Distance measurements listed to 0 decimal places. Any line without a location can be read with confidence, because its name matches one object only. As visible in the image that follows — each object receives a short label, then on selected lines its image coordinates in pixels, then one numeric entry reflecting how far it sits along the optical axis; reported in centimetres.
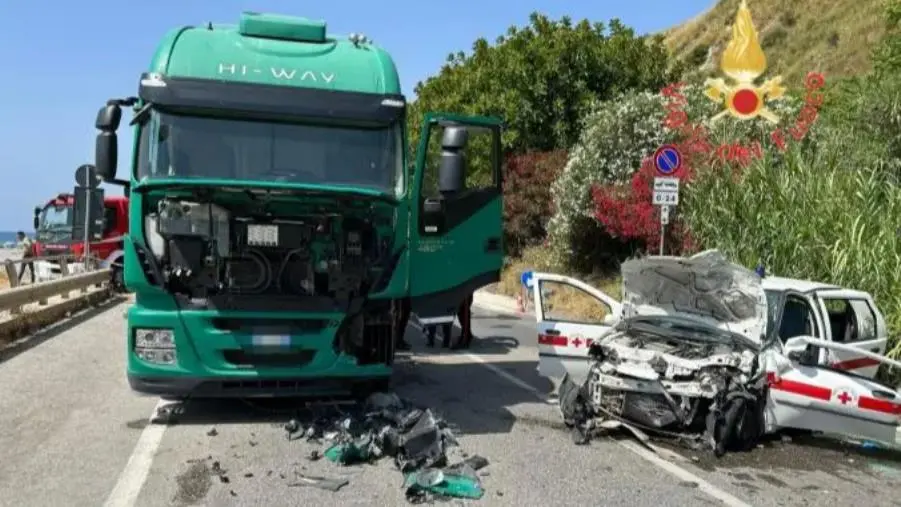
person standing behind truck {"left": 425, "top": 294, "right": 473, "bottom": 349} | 1361
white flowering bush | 2002
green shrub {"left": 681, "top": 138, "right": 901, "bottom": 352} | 1193
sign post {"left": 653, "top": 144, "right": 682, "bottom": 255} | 1403
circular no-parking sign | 1403
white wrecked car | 755
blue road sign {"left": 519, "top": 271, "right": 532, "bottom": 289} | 944
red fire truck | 2314
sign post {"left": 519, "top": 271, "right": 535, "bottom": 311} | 942
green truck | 764
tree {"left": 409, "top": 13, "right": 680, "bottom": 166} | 2623
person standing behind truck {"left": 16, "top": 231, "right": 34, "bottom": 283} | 2598
